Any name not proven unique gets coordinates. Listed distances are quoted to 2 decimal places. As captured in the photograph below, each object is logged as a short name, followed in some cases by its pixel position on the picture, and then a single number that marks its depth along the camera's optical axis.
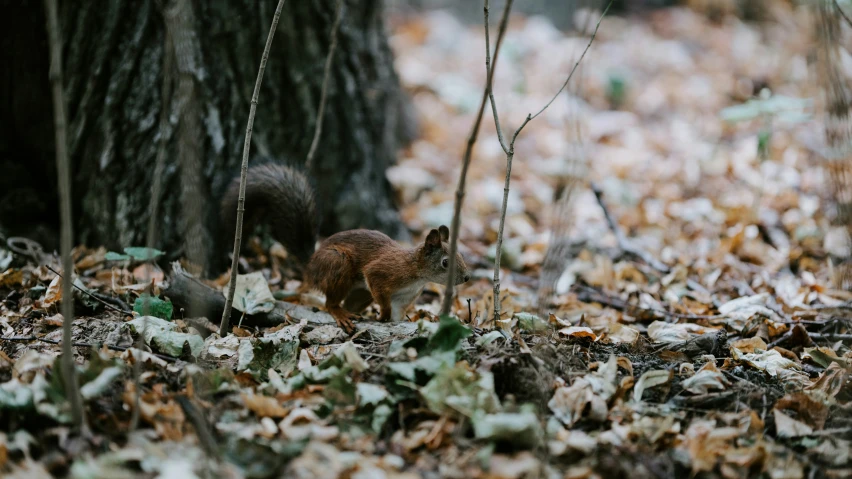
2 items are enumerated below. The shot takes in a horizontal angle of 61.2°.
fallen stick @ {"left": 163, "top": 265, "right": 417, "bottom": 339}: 2.97
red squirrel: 3.40
